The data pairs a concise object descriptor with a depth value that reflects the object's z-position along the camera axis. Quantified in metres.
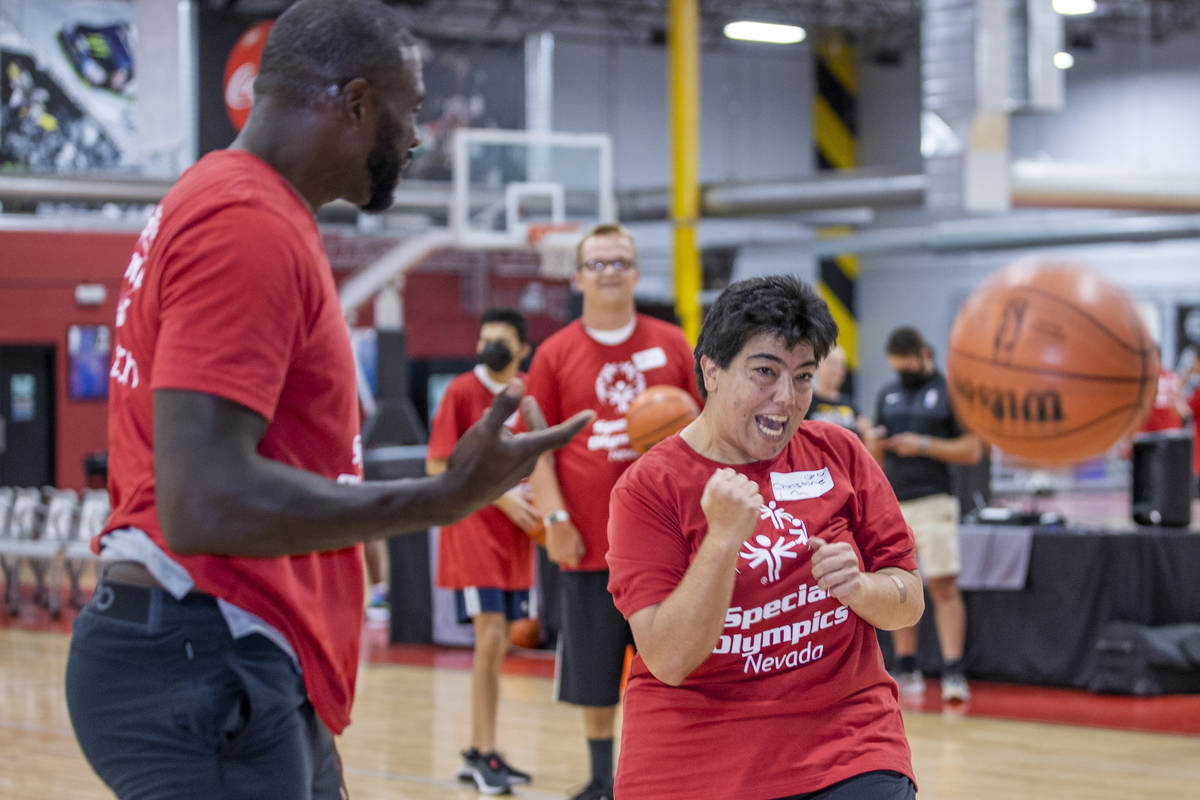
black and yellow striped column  22.23
